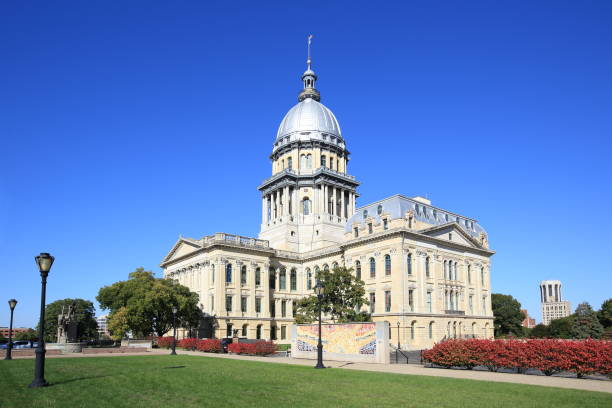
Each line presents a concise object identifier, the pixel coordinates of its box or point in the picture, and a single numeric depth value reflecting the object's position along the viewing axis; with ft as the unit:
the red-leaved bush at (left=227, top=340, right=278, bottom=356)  139.03
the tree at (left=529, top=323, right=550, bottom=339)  314.55
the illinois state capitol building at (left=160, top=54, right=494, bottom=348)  198.49
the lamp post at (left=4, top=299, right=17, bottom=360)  116.67
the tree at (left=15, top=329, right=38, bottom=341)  434.47
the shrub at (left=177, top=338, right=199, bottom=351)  172.50
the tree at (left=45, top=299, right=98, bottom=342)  337.52
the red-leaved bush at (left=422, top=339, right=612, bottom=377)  79.56
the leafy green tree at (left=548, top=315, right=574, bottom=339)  292.69
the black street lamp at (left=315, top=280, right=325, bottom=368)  94.53
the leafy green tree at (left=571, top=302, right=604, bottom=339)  252.62
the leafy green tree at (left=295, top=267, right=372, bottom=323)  173.19
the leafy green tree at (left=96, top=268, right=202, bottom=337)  187.11
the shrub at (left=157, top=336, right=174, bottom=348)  182.60
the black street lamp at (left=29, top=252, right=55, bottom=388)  63.87
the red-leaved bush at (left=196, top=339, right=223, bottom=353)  158.27
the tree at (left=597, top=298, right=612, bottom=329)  302.04
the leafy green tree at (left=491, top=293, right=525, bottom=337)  324.60
